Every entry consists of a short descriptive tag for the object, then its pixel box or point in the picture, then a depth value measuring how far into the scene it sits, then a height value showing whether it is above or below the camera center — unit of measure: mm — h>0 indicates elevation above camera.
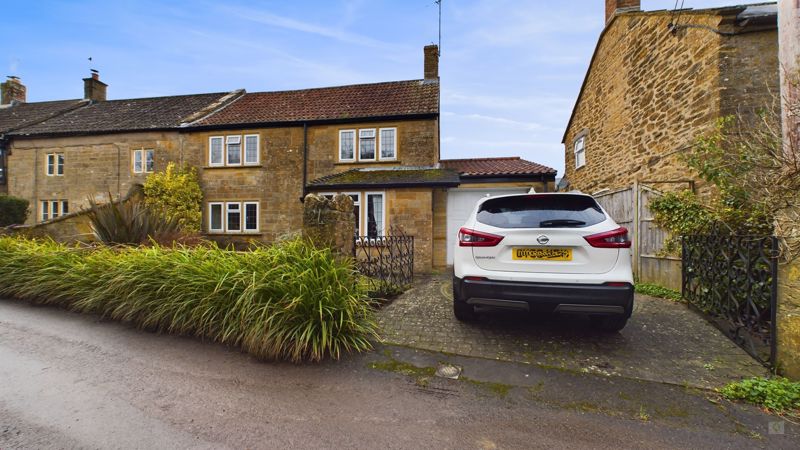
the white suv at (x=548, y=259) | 3361 -338
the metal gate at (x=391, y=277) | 5945 -1102
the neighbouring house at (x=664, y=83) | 6168 +3326
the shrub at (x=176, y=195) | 13211 +1236
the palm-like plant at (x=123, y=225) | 6953 +12
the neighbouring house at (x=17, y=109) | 17094 +6964
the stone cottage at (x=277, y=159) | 11156 +2908
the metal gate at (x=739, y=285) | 3516 -709
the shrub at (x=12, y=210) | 13531 +625
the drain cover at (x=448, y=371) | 3213 -1443
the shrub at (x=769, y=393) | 2658 -1384
